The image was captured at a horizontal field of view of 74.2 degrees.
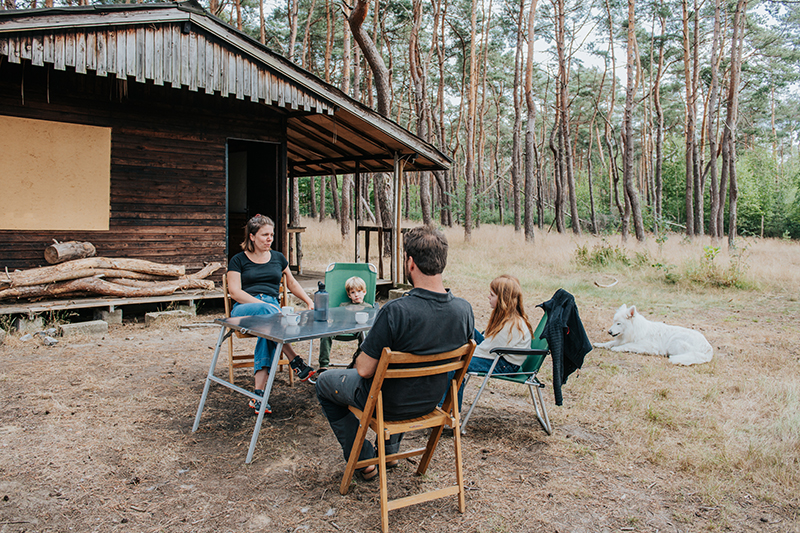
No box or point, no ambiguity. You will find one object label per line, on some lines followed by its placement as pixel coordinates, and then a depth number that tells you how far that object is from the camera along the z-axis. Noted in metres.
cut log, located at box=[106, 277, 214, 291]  7.39
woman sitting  4.35
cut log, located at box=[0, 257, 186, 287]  6.57
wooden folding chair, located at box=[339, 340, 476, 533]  2.53
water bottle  3.75
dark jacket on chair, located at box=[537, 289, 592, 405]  3.64
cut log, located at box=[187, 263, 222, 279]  8.12
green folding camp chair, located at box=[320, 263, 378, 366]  5.46
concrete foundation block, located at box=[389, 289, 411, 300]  9.49
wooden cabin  6.09
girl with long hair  3.86
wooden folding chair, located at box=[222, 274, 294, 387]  4.43
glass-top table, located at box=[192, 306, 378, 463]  3.25
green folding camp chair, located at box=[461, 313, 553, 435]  3.72
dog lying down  5.82
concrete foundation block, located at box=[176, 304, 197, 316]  7.76
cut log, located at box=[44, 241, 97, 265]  6.96
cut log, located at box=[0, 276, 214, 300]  6.61
